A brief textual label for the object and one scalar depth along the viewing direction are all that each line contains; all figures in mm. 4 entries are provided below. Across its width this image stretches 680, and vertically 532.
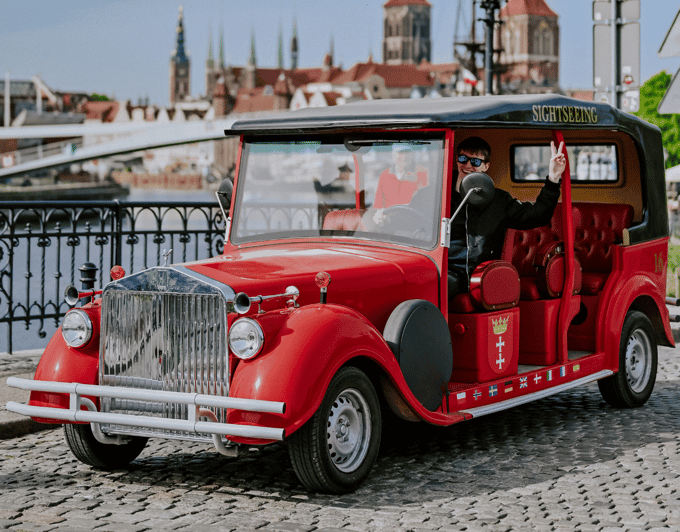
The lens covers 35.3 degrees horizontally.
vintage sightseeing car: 4559
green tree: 57344
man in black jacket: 5762
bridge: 51250
